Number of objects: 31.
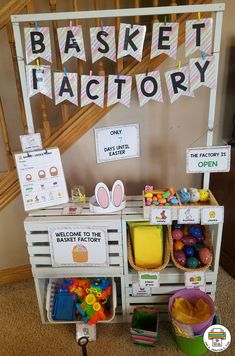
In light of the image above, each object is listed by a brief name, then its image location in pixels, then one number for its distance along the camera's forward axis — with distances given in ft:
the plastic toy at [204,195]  4.44
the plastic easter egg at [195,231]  4.68
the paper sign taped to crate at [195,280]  4.44
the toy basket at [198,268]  4.36
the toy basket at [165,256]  4.38
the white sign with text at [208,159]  4.17
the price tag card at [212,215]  4.18
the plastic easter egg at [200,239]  4.69
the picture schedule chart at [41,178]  4.38
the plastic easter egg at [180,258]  4.46
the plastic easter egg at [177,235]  4.62
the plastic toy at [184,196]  4.36
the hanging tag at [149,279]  4.42
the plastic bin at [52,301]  4.56
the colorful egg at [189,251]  4.55
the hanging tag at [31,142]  4.32
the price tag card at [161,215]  4.21
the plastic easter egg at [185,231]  4.75
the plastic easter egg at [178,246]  4.59
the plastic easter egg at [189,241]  4.63
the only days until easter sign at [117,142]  4.60
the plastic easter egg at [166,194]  4.40
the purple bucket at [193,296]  4.40
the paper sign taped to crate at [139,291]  4.70
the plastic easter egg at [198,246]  4.58
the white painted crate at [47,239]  4.33
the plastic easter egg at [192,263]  4.43
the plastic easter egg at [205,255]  4.41
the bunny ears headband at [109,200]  4.39
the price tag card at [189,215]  4.19
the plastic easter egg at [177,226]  4.76
